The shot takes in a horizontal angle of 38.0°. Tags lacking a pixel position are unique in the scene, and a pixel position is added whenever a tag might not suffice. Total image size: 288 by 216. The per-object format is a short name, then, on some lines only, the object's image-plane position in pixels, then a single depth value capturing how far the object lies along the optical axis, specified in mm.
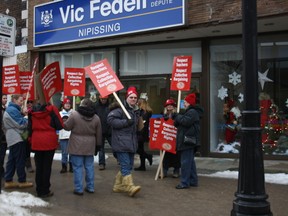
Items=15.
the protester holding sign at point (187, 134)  7430
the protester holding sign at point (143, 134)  9353
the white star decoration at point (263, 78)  11023
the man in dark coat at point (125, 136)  6805
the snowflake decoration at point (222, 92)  11547
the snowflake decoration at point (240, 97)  11344
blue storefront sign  10773
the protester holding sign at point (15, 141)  7238
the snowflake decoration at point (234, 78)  11367
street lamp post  4605
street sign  6527
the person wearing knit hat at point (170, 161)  8563
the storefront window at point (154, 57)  11930
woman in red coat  6725
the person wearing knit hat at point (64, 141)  9234
